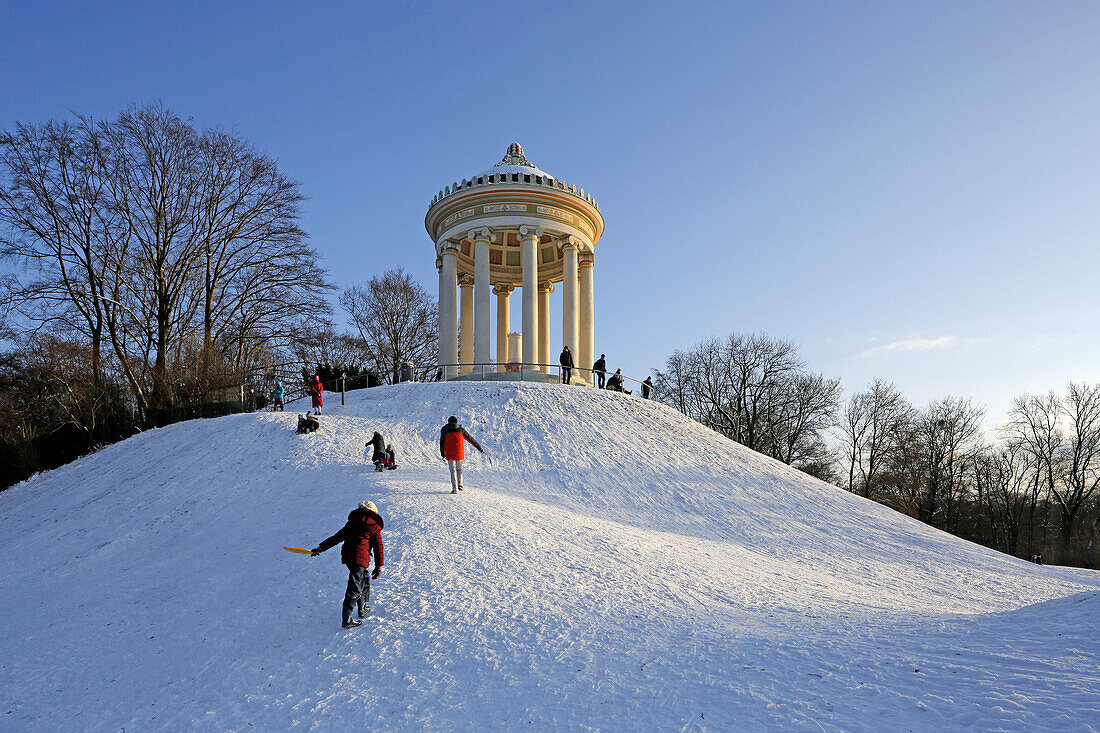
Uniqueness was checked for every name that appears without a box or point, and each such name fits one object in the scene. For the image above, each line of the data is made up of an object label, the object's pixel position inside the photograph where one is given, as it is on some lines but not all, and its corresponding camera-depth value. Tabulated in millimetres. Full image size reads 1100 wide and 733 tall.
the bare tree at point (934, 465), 33344
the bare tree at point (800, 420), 36406
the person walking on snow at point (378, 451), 14352
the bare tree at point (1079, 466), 31531
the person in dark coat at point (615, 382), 25594
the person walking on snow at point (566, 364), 24625
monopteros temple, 26531
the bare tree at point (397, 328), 40875
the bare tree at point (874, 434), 35500
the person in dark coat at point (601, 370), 25089
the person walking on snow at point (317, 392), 19062
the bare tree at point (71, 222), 23016
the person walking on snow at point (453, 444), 11922
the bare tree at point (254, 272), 27219
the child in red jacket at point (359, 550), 6379
